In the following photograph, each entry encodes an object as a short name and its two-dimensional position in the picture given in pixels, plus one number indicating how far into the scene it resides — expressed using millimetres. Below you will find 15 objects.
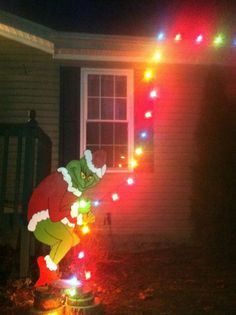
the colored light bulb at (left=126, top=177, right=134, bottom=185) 6343
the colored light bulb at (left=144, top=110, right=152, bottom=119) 6606
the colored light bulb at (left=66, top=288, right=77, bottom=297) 3487
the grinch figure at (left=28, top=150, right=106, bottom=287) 3729
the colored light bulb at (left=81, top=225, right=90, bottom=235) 3931
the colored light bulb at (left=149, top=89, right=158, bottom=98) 6588
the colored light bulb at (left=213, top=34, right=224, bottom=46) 6496
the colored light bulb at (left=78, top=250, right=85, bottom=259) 3918
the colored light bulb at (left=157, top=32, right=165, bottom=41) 6451
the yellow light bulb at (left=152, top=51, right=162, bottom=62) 6631
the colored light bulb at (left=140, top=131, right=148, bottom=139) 6631
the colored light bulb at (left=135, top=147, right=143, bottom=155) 6600
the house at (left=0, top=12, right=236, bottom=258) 6526
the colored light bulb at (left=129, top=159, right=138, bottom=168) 6594
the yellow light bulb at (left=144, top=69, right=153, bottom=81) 6661
